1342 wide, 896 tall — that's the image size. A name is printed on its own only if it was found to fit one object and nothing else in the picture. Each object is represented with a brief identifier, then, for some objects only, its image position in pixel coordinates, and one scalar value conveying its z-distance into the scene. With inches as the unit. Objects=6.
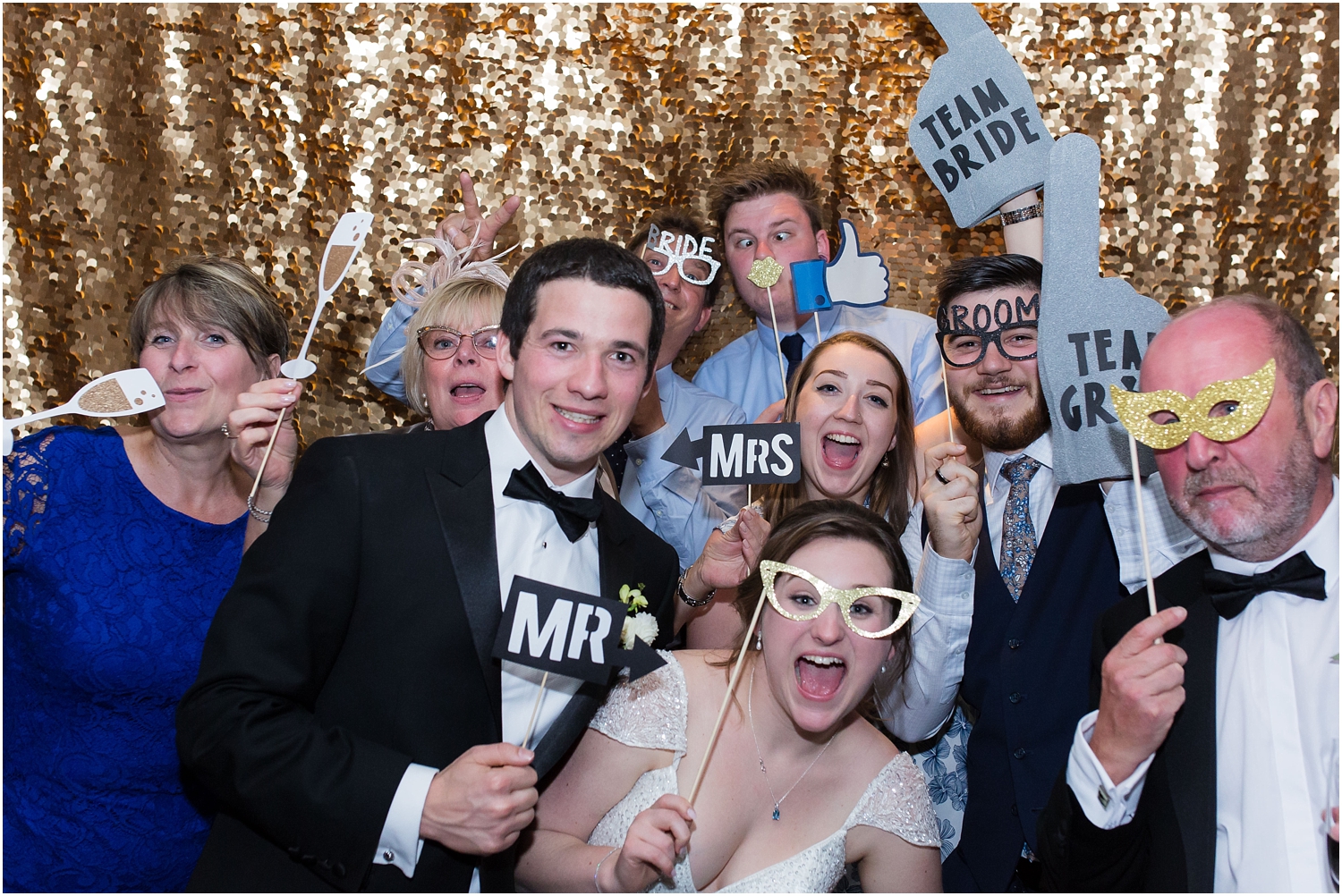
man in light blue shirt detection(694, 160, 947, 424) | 115.7
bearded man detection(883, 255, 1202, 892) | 75.2
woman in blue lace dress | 74.0
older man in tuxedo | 55.8
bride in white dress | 68.9
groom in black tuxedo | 55.9
